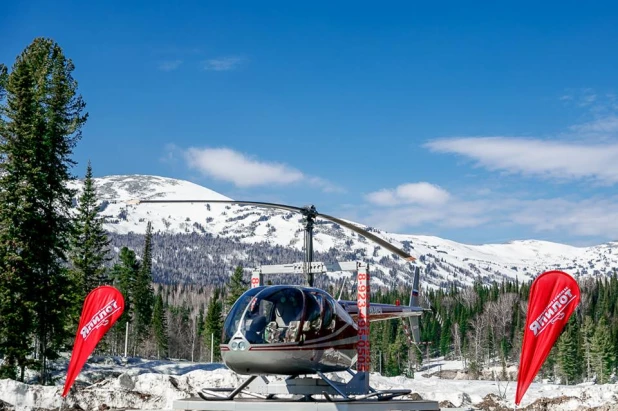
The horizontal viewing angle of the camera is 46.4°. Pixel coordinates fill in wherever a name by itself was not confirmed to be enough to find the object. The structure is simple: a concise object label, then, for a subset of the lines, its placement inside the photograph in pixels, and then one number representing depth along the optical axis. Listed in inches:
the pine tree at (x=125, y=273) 2613.2
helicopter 661.9
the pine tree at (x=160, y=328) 3580.2
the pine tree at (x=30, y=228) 1318.9
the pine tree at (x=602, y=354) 3472.0
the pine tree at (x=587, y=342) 3700.3
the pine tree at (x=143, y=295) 2812.5
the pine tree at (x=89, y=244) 1984.5
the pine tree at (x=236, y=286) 2956.0
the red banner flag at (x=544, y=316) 631.8
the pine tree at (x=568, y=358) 3597.4
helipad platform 652.1
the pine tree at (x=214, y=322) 3248.0
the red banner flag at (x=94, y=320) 789.9
